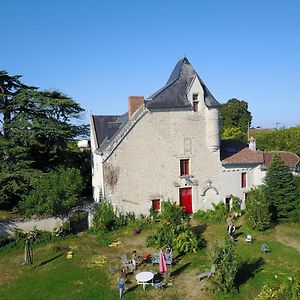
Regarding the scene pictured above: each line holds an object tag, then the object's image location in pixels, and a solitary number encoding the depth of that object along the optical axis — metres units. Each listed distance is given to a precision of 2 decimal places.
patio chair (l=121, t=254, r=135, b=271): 19.14
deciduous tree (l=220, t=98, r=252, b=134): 79.44
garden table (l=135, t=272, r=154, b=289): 17.13
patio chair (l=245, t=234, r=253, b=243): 22.92
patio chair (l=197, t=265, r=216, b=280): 17.50
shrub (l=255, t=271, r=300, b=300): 12.11
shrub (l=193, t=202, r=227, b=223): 28.03
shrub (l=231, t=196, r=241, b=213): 29.44
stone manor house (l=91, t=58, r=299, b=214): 26.80
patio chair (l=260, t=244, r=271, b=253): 21.34
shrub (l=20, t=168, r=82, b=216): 23.59
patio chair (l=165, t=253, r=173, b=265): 19.47
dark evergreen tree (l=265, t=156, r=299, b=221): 26.67
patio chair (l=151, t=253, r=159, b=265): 19.59
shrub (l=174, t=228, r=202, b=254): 21.36
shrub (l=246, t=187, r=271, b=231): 24.88
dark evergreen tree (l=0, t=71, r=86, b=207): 28.25
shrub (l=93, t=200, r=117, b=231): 25.36
